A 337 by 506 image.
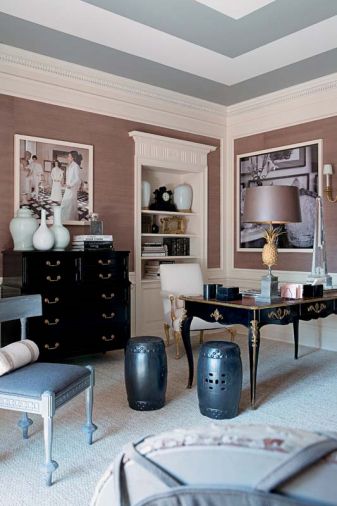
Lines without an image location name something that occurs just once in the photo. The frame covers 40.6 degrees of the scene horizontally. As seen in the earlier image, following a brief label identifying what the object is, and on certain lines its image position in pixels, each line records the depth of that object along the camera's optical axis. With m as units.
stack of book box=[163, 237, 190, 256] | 5.90
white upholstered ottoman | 0.55
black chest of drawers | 3.98
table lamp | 3.37
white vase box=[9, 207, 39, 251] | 4.20
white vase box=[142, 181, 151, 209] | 5.57
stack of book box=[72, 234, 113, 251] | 4.44
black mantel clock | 5.80
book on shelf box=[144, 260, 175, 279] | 5.59
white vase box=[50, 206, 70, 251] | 4.32
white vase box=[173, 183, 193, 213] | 5.93
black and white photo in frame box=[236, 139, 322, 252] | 5.28
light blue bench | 2.19
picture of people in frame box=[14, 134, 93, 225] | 4.47
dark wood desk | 3.20
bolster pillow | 2.39
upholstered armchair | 4.71
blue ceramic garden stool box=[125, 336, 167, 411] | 3.20
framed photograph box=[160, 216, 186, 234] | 6.03
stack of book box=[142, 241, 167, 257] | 5.52
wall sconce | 5.04
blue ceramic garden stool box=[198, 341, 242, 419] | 3.06
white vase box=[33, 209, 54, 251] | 4.16
